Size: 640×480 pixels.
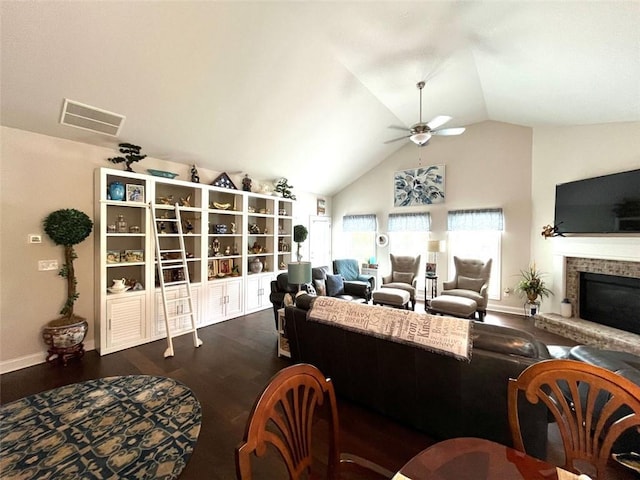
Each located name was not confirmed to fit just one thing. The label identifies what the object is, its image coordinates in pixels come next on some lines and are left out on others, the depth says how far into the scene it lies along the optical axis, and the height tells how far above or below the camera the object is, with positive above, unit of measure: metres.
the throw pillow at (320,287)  4.46 -0.86
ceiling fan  3.43 +1.45
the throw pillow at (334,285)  4.70 -0.89
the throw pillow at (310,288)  4.01 -0.80
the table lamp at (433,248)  5.38 -0.23
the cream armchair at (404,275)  5.11 -0.80
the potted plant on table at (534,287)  4.55 -0.87
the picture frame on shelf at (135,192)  3.53 +0.60
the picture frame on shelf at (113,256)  3.43 -0.27
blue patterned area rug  1.70 -1.49
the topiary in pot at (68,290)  2.93 -0.65
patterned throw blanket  1.70 -0.65
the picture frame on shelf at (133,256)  3.60 -0.27
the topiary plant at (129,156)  3.49 +1.10
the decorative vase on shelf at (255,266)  5.23 -0.59
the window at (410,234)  6.13 +0.07
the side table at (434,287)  5.70 -1.11
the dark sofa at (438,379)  1.57 -1.00
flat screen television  3.27 +0.46
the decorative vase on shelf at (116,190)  3.38 +0.60
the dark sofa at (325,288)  3.84 -0.88
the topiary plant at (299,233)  6.10 +0.09
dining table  0.82 -0.75
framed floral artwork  5.93 +1.20
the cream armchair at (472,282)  4.42 -0.83
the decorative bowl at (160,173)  3.78 +0.93
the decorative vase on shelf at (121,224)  3.62 +0.17
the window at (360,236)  6.97 +0.02
